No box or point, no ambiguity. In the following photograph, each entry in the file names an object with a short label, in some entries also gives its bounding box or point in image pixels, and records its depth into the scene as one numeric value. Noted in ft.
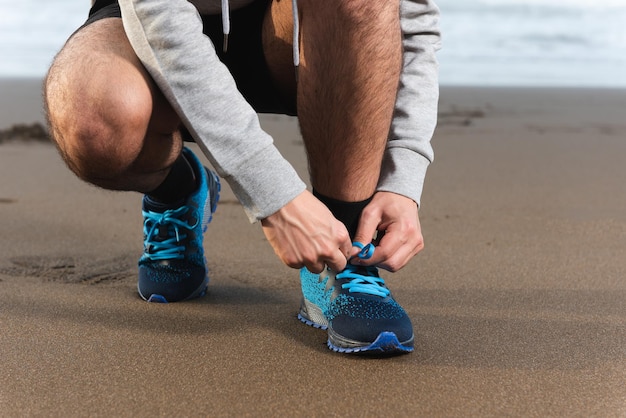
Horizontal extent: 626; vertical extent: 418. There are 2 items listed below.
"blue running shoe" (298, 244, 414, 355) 5.92
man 5.67
